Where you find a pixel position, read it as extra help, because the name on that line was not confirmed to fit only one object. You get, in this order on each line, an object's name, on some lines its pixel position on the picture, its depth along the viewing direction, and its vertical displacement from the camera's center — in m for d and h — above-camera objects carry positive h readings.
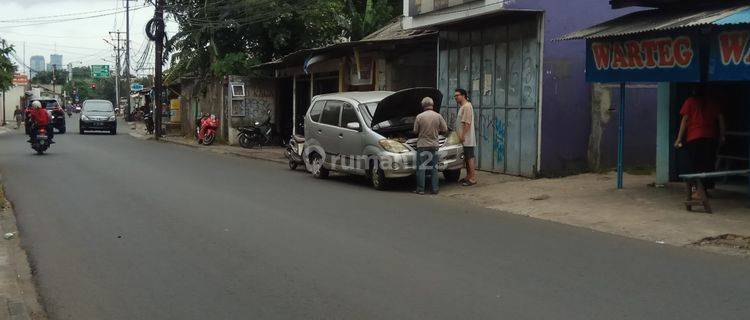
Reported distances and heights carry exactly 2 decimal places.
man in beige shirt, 12.84 -0.39
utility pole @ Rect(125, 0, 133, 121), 58.25 +6.04
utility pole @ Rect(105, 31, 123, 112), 75.38 +6.28
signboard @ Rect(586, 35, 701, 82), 9.93 +0.88
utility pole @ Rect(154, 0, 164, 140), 32.36 +2.67
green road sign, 80.00 +5.12
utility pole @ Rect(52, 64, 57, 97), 105.30 +6.38
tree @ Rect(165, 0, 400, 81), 28.17 +3.59
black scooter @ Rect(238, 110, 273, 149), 26.75 -0.66
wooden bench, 9.62 -0.89
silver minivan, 13.41 -0.38
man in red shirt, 10.59 -0.15
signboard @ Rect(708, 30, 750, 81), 9.13 +0.82
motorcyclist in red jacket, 21.45 -0.08
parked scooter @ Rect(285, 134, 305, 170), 17.70 -0.83
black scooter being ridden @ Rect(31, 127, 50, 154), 21.47 -0.73
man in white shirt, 13.45 -0.24
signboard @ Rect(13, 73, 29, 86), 69.81 +3.61
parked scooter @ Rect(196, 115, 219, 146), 29.16 -0.56
